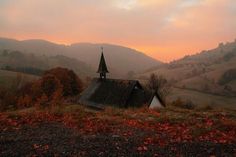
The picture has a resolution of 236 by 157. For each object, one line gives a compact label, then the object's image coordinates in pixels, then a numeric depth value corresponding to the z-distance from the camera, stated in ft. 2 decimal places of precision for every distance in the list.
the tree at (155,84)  201.75
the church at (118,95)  108.91
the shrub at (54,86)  211.87
